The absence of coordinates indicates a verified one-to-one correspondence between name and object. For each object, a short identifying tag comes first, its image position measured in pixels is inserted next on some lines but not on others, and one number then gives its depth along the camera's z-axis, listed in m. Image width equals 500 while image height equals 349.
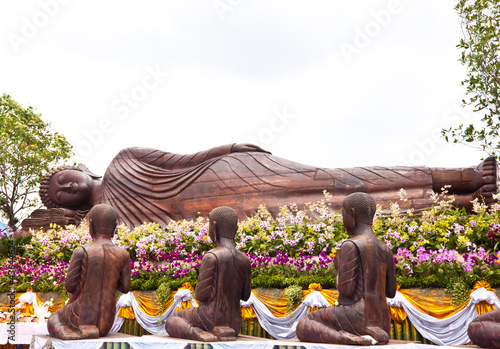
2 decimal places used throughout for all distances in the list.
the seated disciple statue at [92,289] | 5.19
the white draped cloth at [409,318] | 5.82
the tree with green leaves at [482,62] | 9.35
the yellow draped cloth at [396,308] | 6.02
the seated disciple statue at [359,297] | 4.31
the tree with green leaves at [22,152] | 16.23
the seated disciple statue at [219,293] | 4.97
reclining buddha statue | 9.16
